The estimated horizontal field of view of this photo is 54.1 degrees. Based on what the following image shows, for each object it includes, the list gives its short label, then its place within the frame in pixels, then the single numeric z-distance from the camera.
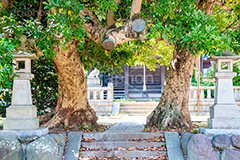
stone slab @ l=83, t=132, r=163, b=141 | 6.36
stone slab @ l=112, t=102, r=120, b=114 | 13.05
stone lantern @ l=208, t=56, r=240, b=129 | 5.59
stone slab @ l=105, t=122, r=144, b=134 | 7.29
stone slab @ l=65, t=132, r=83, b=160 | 5.58
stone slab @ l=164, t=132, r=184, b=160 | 5.53
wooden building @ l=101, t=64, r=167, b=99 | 17.33
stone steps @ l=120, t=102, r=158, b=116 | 13.41
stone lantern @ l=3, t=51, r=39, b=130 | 5.47
